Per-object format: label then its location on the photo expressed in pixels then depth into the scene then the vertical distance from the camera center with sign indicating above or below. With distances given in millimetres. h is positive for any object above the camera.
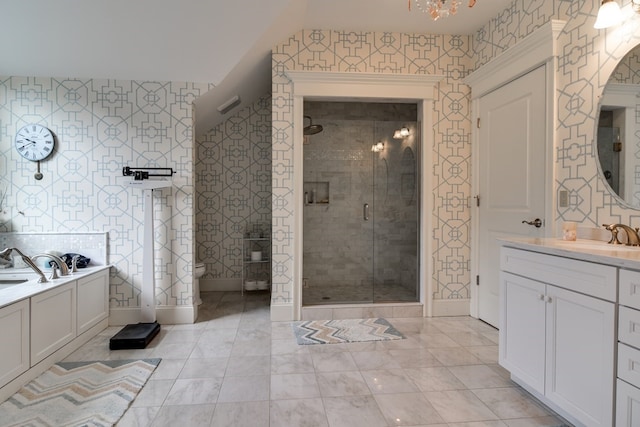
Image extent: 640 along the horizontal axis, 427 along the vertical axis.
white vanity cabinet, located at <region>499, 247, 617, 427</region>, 1456 -621
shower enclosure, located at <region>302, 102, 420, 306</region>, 3697 -12
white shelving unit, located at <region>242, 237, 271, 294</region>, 4508 -785
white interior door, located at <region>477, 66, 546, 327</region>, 2621 +308
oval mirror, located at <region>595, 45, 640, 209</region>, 1863 +438
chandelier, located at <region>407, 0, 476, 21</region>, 1923 +1173
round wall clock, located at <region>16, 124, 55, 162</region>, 3033 +561
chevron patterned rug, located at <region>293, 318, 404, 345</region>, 2846 -1119
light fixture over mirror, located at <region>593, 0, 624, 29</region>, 1824 +1050
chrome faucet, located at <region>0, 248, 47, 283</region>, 2355 -403
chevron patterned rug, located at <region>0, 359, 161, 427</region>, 1752 -1107
